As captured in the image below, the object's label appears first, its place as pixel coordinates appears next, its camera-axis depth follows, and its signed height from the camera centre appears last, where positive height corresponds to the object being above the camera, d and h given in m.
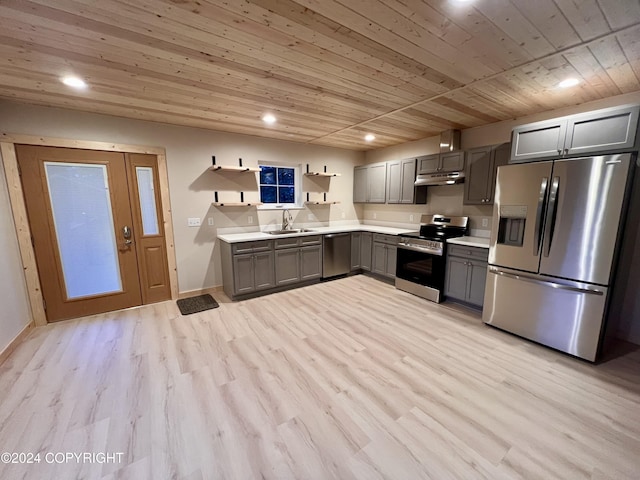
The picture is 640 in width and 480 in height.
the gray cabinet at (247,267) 3.69 -0.98
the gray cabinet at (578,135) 2.10 +0.57
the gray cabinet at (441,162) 3.69 +0.55
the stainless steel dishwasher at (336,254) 4.55 -0.98
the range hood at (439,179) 3.69 +0.31
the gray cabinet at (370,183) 4.85 +0.33
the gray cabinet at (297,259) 4.08 -0.97
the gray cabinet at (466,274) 3.21 -0.97
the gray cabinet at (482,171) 3.27 +0.37
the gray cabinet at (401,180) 4.34 +0.33
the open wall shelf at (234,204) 4.01 -0.05
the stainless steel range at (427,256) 3.63 -0.83
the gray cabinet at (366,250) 4.80 -0.94
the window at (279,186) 4.54 +0.27
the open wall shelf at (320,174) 4.77 +0.49
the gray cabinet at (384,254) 4.38 -0.96
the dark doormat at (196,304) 3.46 -1.45
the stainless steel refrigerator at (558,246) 2.17 -0.45
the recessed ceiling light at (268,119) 3.23 +1.07
